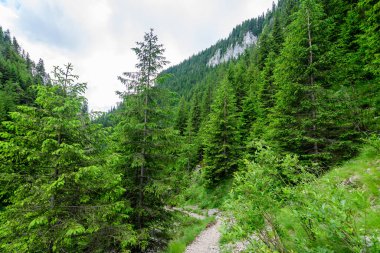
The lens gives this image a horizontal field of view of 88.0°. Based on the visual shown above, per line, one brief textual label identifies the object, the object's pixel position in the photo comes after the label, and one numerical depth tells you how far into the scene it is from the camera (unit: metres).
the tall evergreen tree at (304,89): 10.02
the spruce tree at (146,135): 8.61
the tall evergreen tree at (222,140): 19.19
